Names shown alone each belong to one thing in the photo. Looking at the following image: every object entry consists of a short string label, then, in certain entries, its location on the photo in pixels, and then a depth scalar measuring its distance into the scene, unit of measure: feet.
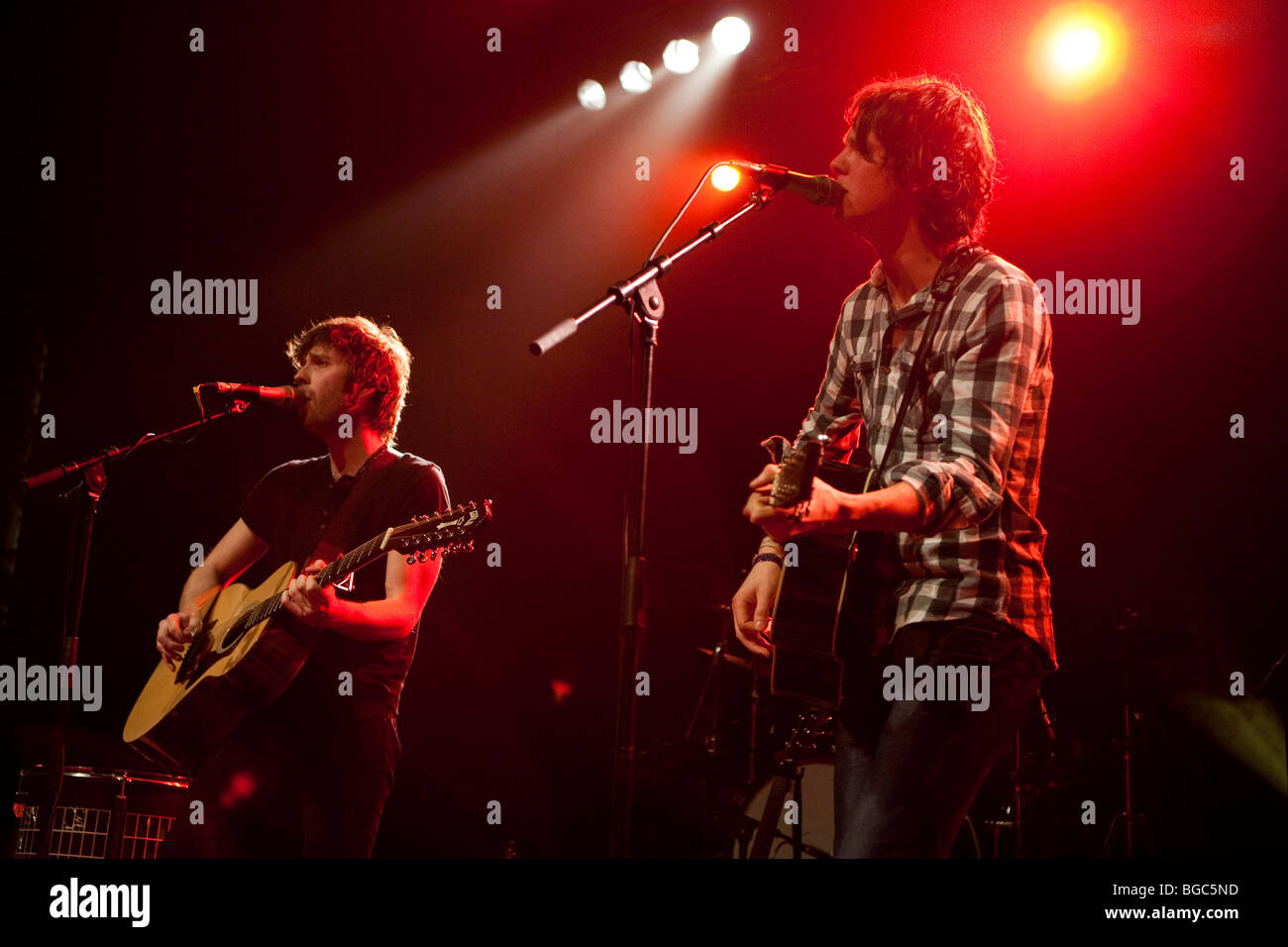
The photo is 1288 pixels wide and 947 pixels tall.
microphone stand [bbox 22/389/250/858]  11.40
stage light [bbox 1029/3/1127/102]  16.37
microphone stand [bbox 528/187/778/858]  6.77
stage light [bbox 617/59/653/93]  18.54
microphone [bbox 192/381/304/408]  12.48
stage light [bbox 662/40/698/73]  18.24
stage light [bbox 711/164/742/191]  8.66
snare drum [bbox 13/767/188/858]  11.52
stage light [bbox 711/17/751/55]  17.95
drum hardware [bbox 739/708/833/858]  17.06
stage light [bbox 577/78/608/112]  18.84
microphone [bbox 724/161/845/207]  8.49
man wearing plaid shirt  6.60
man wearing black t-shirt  10.62
